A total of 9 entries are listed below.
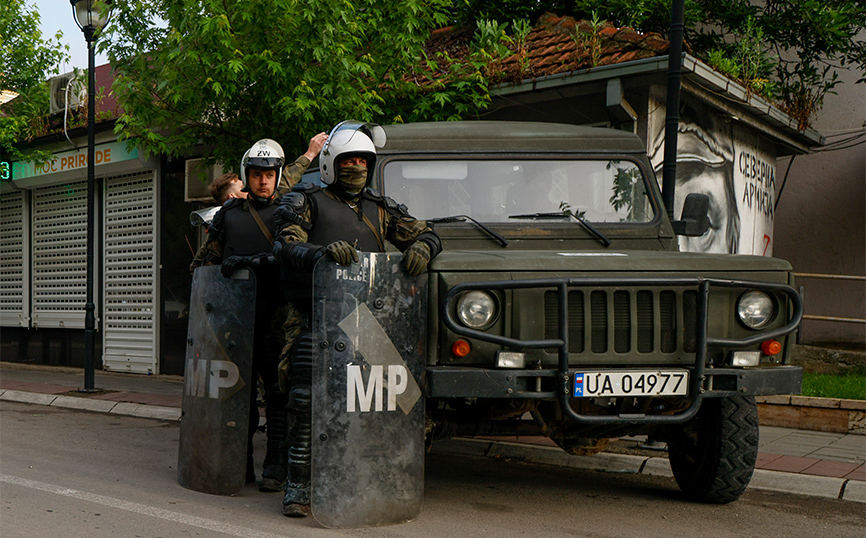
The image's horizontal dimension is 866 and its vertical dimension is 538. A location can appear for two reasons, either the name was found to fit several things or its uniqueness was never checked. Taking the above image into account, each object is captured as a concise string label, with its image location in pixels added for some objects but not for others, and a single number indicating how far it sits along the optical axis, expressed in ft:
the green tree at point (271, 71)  27.91
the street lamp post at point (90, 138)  36.99
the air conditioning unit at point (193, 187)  45.14
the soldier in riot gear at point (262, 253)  17.52
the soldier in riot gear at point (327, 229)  14.99
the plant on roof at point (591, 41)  30.53
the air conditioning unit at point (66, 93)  52.21
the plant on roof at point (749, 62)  33.81
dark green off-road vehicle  14.03
